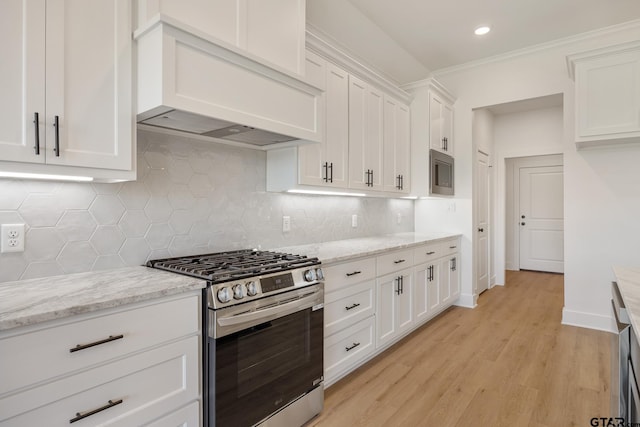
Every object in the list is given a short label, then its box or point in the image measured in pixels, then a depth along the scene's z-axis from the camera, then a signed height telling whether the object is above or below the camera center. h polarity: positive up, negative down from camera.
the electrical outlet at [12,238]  1.48 -0.09
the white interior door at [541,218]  6.37 -0.06
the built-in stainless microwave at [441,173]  3.94 +0.49
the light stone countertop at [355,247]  2.38 -0.25
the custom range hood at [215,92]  1.51 +0.62
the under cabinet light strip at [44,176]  1.37 +0.17
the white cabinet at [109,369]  1.08 -0.54
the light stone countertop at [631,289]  1.04 -0.30
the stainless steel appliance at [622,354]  1.30 -0.54
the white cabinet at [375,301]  2.31 -0.69
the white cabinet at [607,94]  3.04 +1.08
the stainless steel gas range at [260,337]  1.54 -0.60
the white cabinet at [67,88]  1.26 +0.51
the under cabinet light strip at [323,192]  2.61 +0.19
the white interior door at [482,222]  4.83 -0.11
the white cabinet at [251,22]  1.62 +1.01
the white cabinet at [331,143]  2.56 +0.59
